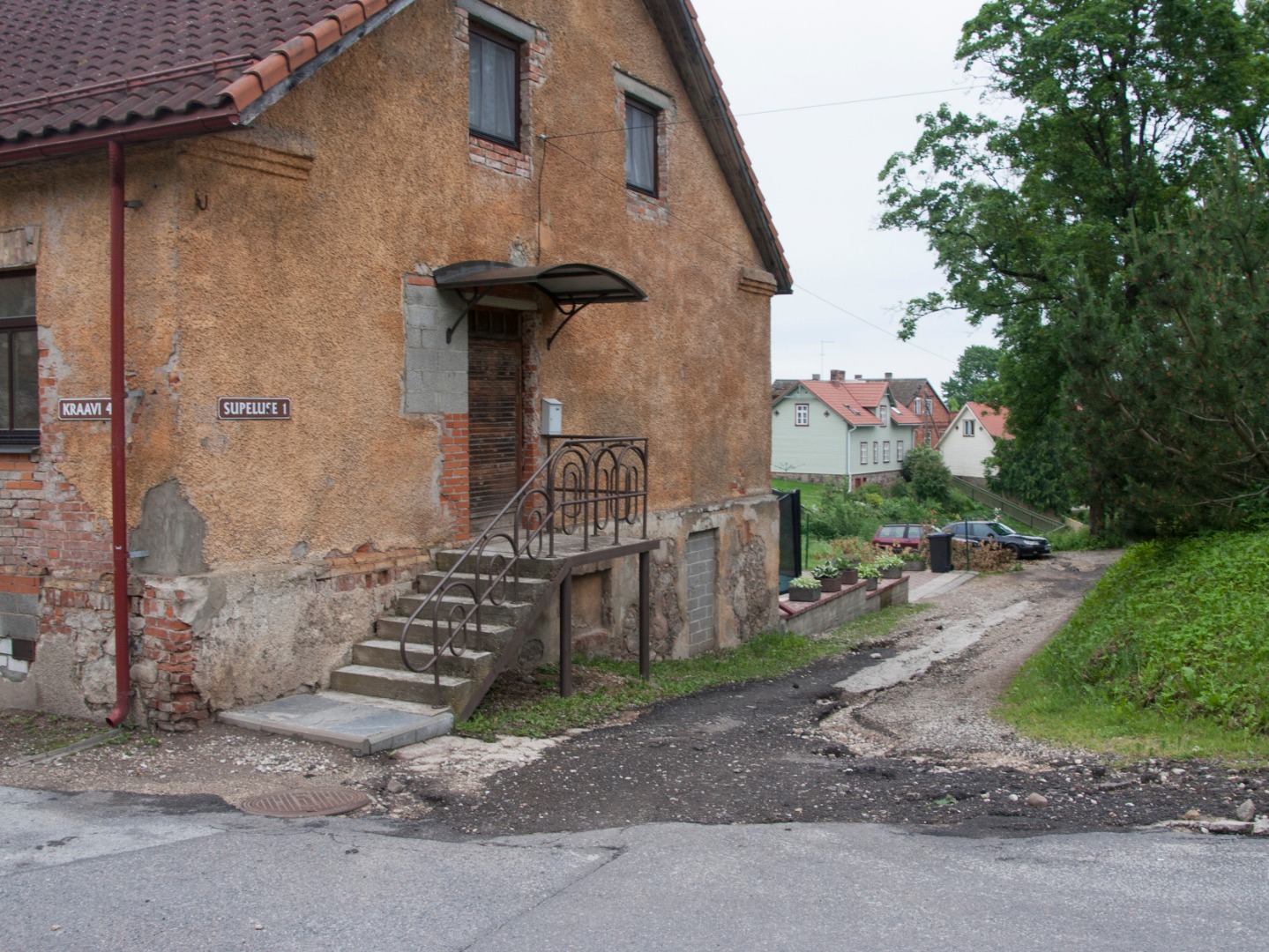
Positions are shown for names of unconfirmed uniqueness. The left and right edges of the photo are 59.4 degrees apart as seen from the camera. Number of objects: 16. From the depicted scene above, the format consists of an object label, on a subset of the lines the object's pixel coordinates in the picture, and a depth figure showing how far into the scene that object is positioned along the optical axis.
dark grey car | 33.41
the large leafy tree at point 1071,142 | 23.61
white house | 70.50
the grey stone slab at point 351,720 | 7.13
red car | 35.03
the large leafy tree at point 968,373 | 105.04
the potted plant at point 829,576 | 19.83
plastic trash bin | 29.81
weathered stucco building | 7.33
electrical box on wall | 10.83
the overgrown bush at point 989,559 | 30.27
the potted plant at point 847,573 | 20.42
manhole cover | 5.95
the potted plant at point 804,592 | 18.30
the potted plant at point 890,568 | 23.58
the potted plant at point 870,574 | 21.98
